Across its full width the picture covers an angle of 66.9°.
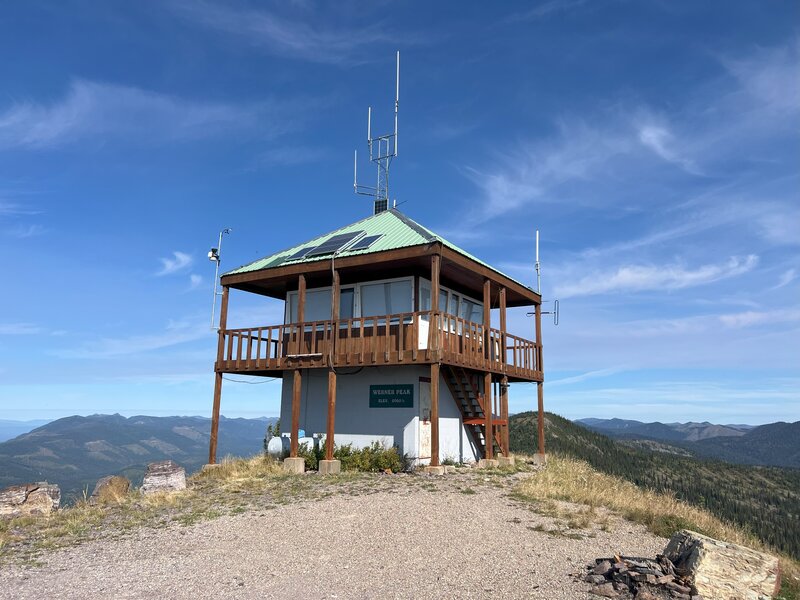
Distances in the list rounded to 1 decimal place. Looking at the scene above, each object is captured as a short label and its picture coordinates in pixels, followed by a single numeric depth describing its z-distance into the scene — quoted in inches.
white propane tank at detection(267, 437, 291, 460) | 768.9
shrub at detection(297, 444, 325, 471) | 738.2
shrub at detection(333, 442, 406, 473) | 713.6
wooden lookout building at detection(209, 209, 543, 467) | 712.4
